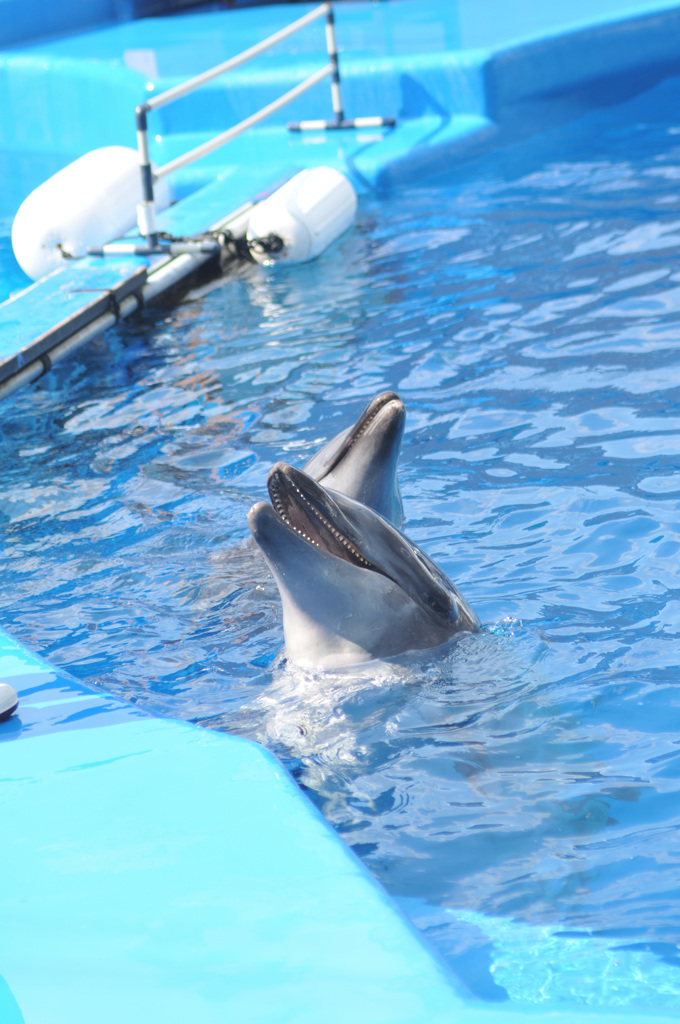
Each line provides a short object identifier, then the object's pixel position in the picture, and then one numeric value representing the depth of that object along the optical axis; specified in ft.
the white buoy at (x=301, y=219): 53.67
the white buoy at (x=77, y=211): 53.26
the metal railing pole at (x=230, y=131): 48.32
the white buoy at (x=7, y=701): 18.76
